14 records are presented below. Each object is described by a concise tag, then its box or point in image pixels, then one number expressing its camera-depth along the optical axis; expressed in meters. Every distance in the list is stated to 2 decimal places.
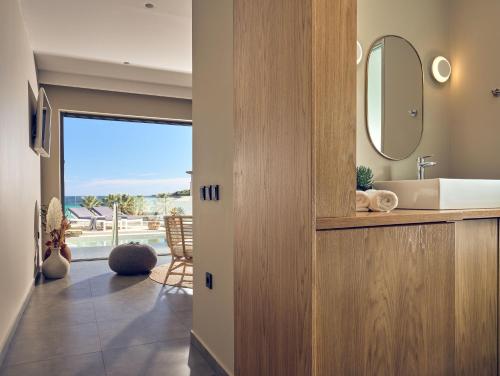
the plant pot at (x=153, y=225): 7.15
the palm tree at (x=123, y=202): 6.85
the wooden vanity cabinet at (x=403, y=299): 1.18
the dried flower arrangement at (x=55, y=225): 4.56
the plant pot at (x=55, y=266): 4.47
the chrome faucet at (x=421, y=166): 2.14
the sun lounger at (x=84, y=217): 6.42
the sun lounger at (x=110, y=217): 6.80
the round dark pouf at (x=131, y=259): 4.67
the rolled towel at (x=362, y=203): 1.55
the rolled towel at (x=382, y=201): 1.54
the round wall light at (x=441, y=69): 2.35
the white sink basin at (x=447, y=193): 1.64
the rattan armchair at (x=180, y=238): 4.11
